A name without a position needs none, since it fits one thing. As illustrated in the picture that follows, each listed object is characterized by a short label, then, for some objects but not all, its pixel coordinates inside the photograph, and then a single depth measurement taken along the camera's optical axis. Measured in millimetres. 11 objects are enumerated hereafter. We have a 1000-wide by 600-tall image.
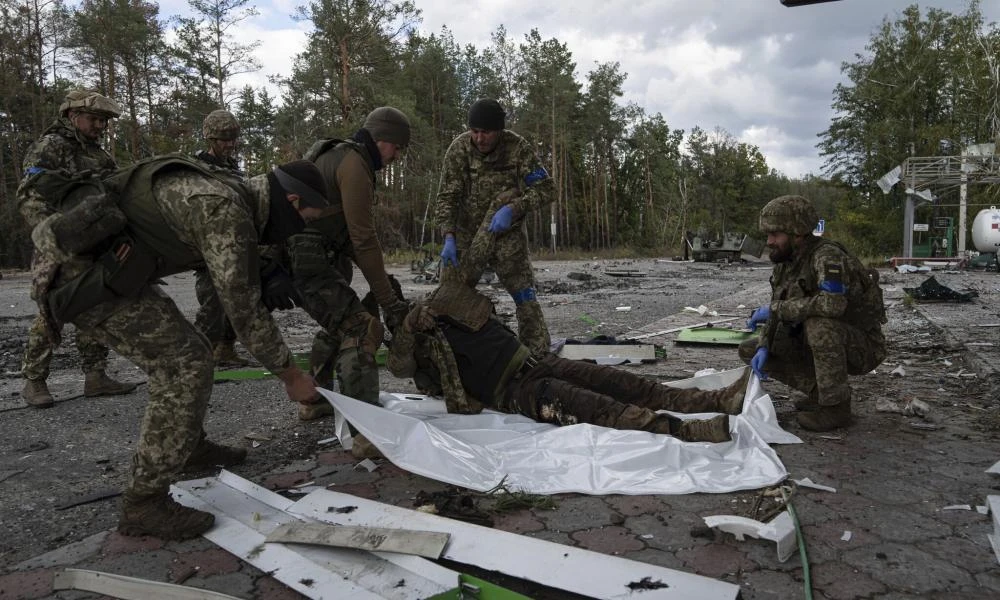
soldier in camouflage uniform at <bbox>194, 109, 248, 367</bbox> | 4379
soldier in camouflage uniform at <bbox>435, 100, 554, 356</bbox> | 4449
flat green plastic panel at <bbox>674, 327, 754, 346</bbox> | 6066
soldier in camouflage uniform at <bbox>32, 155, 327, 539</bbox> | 2186
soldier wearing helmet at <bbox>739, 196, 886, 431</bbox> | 3303
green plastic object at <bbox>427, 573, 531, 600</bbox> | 1716
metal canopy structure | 21656
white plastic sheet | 2625
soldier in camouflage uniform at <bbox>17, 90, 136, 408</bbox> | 3943
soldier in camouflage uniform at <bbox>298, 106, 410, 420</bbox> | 3297
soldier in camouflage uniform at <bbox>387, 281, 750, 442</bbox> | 3250
